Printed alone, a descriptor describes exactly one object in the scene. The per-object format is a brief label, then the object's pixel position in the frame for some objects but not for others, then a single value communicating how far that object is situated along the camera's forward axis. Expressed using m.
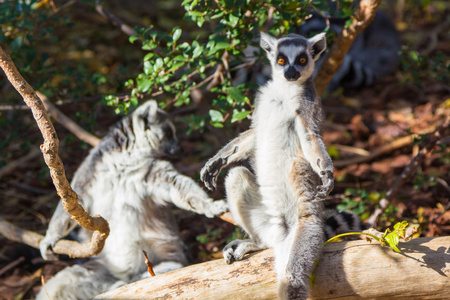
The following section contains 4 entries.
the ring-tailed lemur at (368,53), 13.81
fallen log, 5.46
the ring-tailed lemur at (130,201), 7.46
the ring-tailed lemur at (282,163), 5.85
